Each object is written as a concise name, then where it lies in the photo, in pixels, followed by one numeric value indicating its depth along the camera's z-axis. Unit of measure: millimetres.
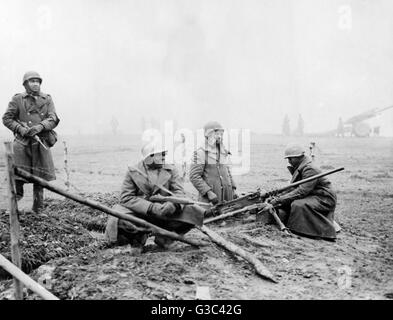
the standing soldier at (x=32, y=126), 6164
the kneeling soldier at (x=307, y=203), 6270
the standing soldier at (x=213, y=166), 6922
